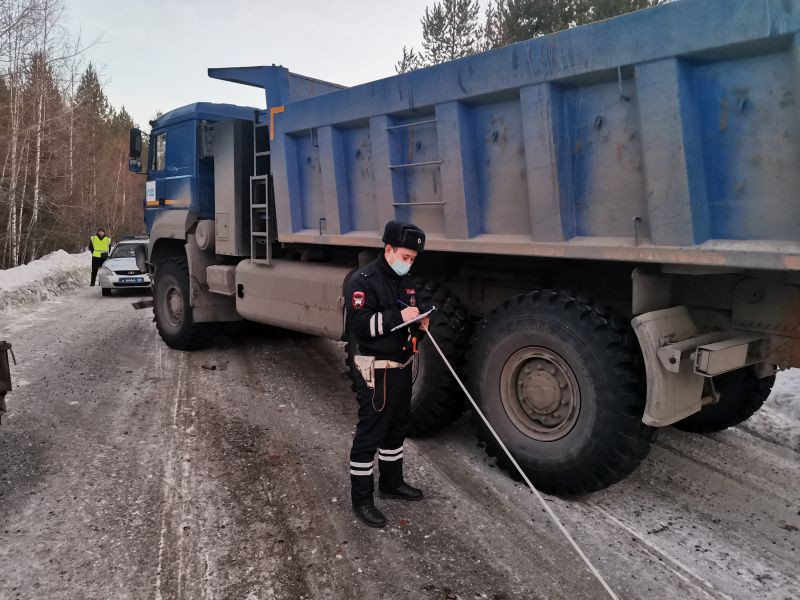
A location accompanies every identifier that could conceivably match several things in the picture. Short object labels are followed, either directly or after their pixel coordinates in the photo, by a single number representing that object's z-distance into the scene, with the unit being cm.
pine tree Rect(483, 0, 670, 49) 1733
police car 1391
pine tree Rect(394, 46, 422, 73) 2572
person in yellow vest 1557
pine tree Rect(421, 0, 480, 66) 2455
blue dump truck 267
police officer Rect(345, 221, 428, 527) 320
